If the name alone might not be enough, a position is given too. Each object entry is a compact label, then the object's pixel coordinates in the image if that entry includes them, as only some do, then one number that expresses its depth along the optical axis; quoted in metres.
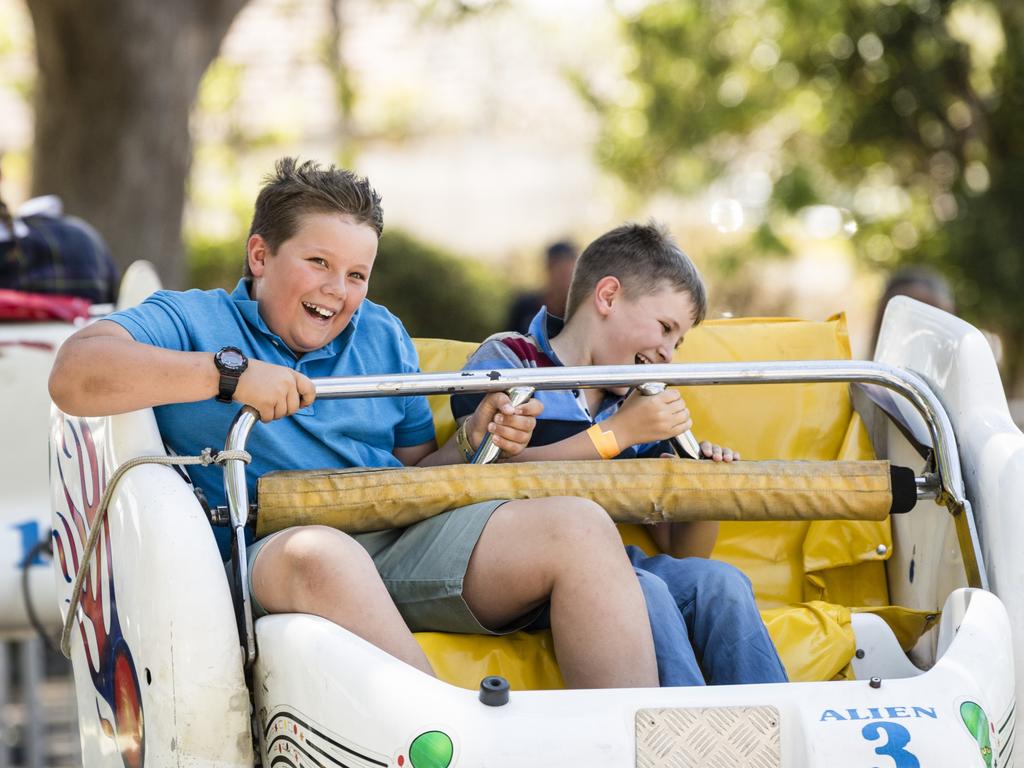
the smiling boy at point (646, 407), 4.90
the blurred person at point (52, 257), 8.94
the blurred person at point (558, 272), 12.87
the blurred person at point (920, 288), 10.19
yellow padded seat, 6.14
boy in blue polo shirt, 4.53
